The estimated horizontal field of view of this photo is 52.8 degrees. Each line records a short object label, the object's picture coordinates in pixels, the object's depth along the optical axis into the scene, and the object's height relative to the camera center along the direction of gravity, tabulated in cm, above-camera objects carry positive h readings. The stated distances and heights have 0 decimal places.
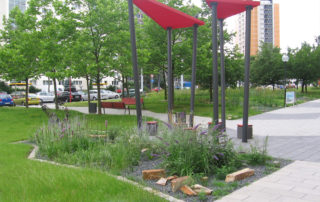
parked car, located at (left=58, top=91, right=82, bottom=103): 3547 -86
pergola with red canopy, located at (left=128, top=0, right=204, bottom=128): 834 +211
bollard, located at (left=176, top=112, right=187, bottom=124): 702 -68
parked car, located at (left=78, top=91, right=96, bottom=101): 3775 -86
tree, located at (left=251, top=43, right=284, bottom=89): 3436 +205
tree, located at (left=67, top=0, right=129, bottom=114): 1440 +278
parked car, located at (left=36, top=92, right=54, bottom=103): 3463 -74
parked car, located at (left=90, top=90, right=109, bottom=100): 3965 -69
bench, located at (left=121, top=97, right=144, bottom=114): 1749 -70
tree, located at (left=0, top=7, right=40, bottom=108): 1683 +226
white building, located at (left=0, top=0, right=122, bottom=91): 6356 +1642
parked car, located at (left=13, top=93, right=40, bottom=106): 3005 -101
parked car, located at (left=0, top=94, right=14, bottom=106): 2872 -92
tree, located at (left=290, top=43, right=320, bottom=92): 3441 +239
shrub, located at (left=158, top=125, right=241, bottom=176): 512 -108
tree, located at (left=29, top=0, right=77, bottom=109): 1455 +222
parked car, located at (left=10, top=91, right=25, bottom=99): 3252 -65
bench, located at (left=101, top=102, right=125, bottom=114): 1620 -85
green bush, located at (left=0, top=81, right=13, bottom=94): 4862 +27
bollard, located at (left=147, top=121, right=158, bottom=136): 812 -104
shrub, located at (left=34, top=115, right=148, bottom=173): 577 -117
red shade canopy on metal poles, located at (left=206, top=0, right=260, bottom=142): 822 +129
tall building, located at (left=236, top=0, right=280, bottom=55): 15900 +3211
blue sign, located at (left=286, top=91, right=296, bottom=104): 2148 -77
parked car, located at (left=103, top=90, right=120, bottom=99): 4156 -85
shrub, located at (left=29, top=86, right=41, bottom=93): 5334 +6
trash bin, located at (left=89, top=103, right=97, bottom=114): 1815 -114
